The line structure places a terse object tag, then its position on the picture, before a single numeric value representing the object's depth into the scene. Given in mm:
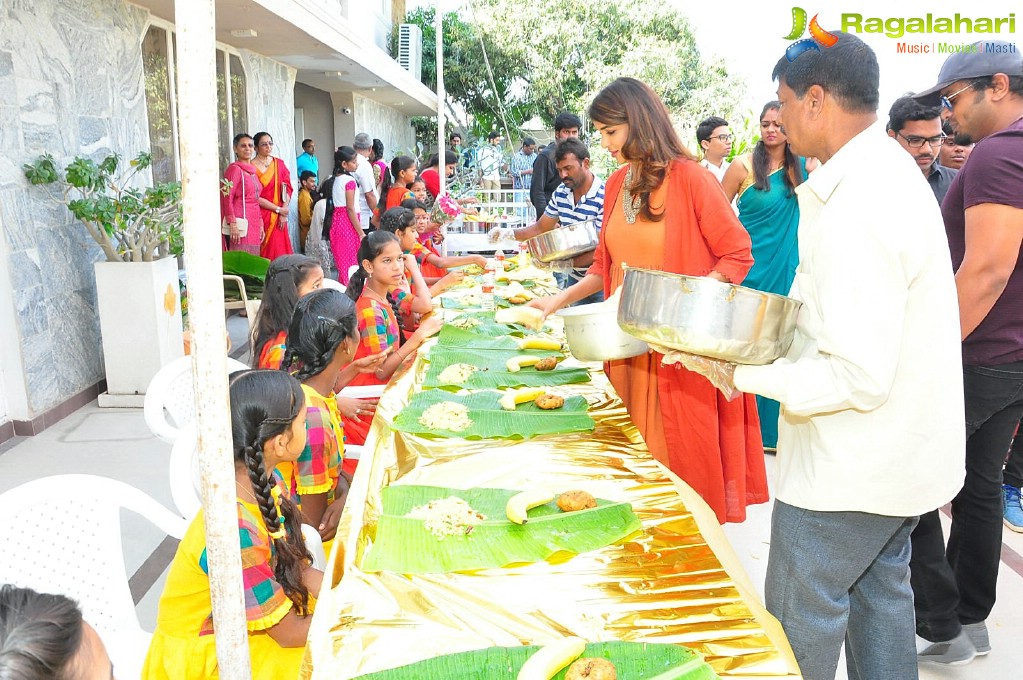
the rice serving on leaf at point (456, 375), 2660
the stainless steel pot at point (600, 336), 2143
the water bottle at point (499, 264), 5282
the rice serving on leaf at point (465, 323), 3503
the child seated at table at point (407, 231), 4551
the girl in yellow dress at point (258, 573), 1530
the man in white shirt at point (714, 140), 5684
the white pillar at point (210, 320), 922
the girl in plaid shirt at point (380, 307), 3264
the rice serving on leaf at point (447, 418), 2211
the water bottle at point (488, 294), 4062
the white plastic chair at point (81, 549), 1639
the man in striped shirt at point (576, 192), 4613
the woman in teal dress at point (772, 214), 3924
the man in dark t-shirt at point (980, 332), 1901
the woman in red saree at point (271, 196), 7418
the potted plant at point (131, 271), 4449
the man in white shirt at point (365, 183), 7918
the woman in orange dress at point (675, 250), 2586
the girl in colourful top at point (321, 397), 2266
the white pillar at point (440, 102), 7809
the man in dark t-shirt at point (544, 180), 6875
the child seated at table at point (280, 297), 2932
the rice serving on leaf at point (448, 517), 1588
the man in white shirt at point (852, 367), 1329
